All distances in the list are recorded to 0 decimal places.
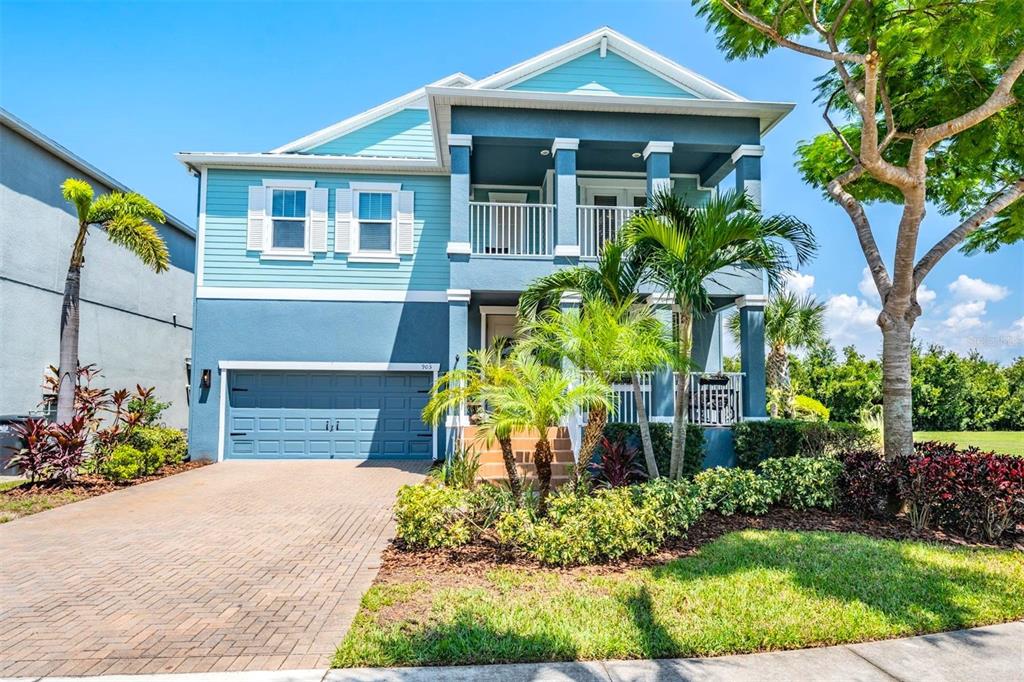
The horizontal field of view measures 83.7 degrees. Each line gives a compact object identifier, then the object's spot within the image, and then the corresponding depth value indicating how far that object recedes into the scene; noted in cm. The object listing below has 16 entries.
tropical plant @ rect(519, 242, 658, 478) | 823
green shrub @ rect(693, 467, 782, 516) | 755
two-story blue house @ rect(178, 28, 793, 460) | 1273
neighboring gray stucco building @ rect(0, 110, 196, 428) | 1277
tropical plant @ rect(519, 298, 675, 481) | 711
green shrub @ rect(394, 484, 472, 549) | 625
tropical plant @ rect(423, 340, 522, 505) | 684
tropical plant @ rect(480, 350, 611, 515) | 643
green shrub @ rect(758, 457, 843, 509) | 784
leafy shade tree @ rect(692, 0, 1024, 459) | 756
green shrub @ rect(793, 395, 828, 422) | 1717
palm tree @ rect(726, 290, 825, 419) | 1595
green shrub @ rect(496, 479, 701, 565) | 583
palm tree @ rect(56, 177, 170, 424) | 1051
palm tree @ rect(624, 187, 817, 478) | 765
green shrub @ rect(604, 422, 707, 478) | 1032
